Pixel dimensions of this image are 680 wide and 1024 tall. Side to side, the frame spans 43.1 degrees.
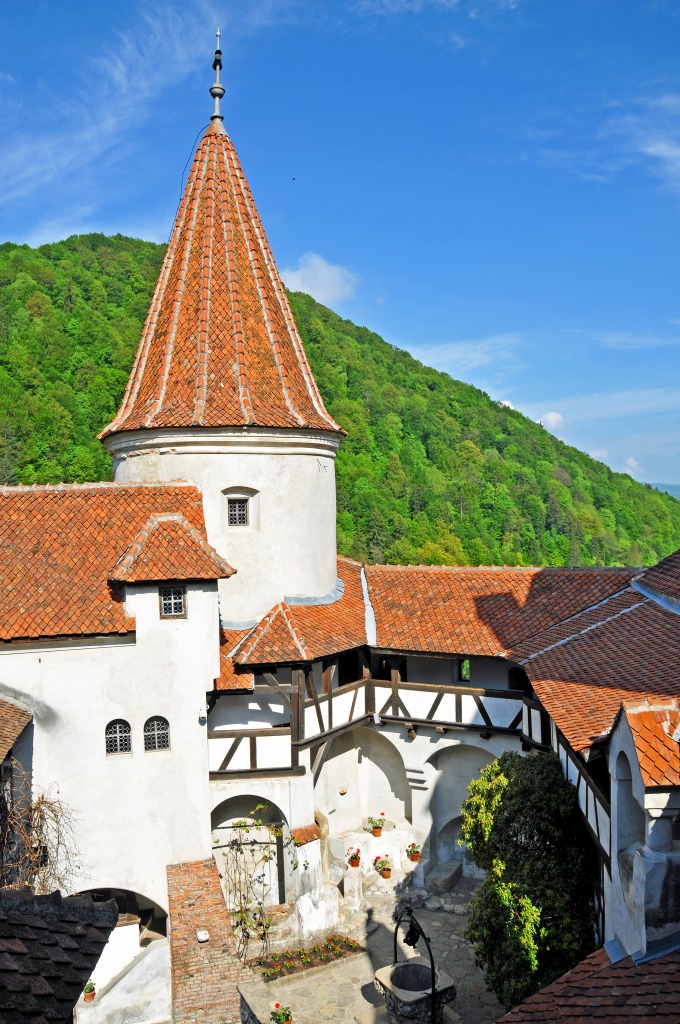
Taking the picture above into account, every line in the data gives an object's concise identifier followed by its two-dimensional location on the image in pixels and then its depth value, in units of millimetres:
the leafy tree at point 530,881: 12469
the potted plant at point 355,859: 19906
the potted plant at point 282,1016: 15555
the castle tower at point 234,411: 19062
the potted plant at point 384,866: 20375
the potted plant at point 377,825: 20922
